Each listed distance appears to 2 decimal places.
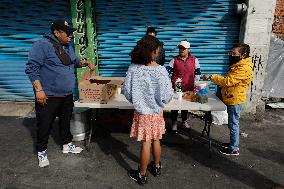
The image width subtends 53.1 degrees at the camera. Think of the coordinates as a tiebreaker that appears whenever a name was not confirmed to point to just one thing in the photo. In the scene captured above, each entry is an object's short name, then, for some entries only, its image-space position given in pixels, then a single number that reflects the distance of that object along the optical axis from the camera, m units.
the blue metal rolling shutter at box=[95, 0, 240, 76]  6.76
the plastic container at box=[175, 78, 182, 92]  5.10
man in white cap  5.60
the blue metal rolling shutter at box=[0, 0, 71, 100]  7.17
